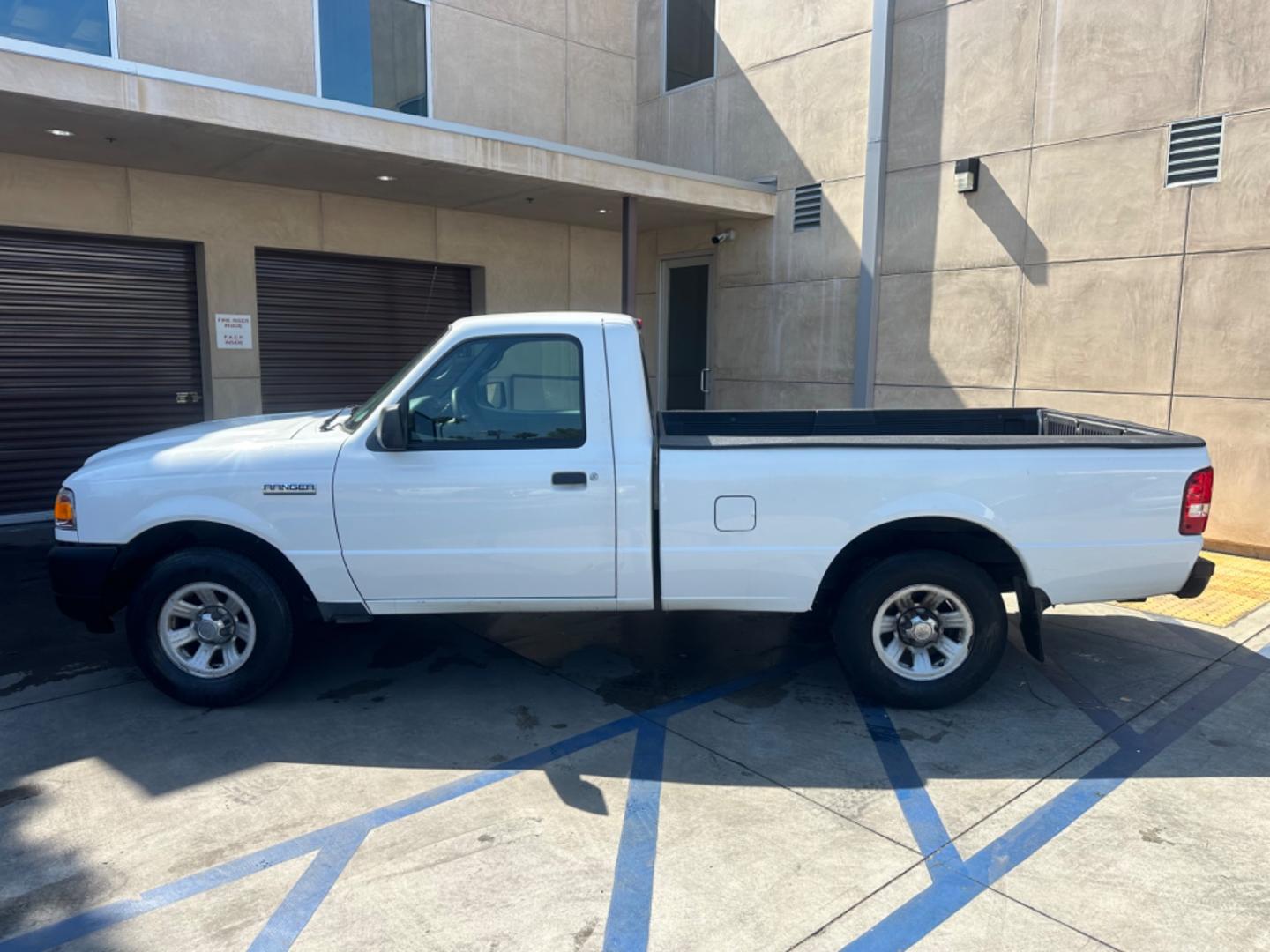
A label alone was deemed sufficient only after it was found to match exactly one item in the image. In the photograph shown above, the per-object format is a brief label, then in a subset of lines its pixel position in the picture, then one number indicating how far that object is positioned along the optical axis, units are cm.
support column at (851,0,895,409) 1038
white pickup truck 454
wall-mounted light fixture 964
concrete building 806
